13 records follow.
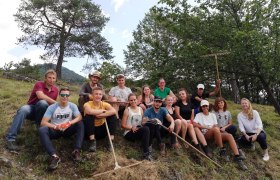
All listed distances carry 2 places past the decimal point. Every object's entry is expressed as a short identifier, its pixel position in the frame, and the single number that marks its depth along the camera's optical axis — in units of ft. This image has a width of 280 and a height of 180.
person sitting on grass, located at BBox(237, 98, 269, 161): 16.73
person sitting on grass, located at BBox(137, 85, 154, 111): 16.62
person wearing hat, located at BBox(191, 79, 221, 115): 18.08
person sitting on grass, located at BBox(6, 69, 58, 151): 12.90
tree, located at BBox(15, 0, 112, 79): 48.95
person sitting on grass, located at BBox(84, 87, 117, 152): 13.29
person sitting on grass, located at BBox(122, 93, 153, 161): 13.88
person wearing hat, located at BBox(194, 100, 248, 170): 15.98
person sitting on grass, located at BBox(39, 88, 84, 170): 11.98
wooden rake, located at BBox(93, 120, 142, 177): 11.95
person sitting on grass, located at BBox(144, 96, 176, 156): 14.64
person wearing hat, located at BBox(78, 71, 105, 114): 15.24
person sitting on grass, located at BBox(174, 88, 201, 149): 15.57
